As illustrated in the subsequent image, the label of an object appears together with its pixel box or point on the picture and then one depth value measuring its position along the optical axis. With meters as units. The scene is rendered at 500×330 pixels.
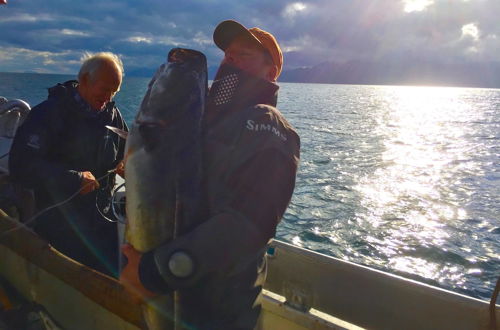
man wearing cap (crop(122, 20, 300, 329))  1.98
